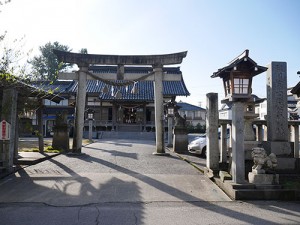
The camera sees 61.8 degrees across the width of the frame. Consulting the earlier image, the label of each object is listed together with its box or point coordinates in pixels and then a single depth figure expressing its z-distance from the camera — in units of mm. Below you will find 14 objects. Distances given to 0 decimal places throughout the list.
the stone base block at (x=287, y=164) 7434
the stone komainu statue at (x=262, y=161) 6008
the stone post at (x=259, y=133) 9047
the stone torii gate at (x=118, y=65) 12484
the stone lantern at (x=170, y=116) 18719
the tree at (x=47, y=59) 51038
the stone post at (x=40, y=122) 12331
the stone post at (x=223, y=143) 8820
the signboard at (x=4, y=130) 7680
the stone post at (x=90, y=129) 23417
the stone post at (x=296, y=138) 8234
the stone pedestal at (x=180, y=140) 15078
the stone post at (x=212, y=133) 8273
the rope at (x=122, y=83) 12586
